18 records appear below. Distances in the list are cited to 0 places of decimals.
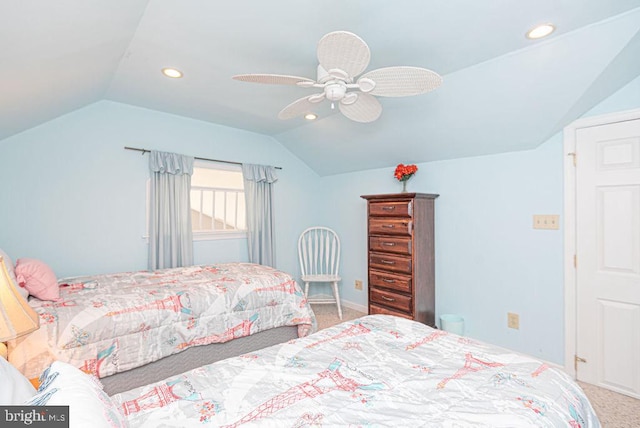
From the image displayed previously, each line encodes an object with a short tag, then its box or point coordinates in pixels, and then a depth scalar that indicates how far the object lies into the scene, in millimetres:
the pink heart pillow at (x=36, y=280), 1924
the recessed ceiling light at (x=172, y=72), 2433
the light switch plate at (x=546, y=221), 2555
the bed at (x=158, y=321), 1799
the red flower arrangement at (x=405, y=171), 3438
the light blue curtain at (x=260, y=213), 4008
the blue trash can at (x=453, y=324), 3061
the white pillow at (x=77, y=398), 632
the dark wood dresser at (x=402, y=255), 3100
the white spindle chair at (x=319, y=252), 4379
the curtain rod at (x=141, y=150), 3192
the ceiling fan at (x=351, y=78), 1430
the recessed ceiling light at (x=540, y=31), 1828
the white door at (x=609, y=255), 2176
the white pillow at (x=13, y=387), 717
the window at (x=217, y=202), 3740
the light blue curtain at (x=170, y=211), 3279
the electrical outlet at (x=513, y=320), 2809
